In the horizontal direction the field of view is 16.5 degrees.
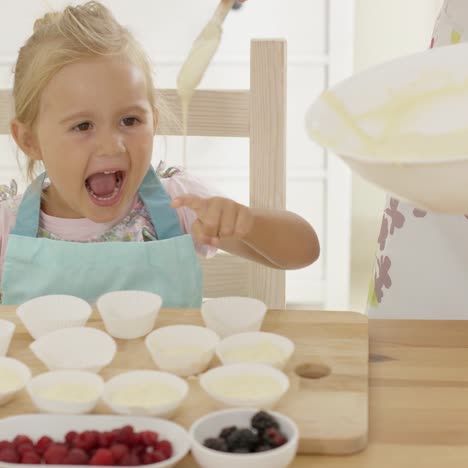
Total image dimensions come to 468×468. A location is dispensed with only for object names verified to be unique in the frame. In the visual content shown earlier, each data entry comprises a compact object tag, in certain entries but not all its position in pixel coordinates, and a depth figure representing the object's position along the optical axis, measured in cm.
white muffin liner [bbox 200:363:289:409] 137
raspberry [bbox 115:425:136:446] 130
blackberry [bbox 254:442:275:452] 129
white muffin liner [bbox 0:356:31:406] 140
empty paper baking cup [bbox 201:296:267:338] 155
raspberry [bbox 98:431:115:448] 130
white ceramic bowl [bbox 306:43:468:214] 128
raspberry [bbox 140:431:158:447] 130
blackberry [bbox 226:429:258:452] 129
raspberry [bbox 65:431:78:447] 131
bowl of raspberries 128
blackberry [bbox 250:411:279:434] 131
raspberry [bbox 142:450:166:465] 128
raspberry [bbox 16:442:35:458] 129
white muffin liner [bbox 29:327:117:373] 148
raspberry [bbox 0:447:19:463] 128
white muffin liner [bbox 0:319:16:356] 151
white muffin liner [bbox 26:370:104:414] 137
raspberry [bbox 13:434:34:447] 131
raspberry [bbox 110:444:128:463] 129
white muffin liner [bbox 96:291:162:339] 155
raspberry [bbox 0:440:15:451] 130
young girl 180
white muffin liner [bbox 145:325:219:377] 145
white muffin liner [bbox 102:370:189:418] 136
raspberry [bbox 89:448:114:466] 128
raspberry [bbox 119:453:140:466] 128
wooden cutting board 136
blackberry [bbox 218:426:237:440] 131
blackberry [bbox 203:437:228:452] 129
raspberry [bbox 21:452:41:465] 128
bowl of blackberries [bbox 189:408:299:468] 128
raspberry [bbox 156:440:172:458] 130
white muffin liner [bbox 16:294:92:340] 156
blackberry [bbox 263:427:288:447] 130
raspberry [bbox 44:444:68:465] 128
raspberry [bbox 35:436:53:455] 130
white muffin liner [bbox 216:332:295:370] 147
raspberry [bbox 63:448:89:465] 128
